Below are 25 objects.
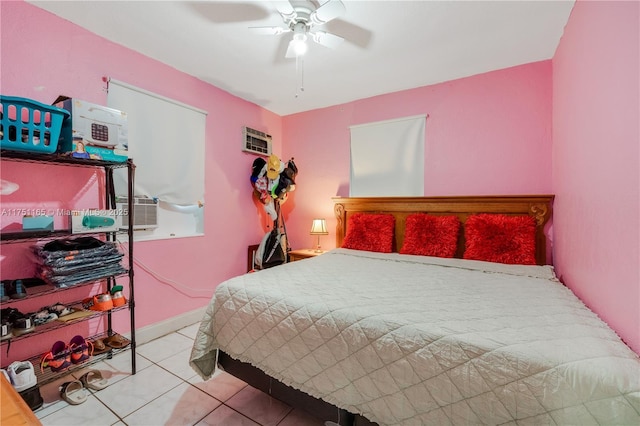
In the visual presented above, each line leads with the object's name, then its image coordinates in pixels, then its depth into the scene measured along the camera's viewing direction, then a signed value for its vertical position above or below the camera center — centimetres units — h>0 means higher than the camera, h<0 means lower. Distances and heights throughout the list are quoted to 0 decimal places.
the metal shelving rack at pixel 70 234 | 155 -12
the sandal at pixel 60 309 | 177 -61
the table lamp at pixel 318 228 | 338 -19
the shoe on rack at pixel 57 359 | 168 -87
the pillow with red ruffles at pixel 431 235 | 260 -22
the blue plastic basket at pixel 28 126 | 146 +47
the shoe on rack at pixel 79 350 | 176 -86
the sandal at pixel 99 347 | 189 -91
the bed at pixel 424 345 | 87 -50
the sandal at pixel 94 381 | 178 -107
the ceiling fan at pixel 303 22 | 167 +120
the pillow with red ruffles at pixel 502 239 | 229 -23
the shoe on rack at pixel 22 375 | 151 -87
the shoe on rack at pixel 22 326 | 155 -62
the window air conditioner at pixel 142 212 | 230 +1
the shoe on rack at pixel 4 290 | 149 -42
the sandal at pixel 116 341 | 198 -91
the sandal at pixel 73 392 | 166 -108
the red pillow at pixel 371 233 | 291 -22
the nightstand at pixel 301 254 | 331 -49
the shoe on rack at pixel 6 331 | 149 -63
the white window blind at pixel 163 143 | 232 +63
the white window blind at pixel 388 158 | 306 +62
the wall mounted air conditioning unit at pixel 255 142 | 335 +88
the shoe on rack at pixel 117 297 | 195 -58
